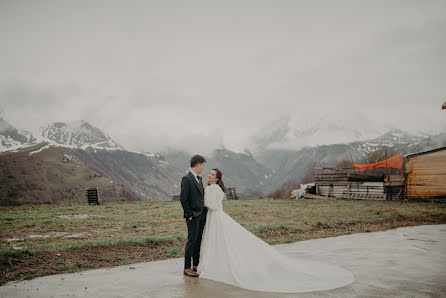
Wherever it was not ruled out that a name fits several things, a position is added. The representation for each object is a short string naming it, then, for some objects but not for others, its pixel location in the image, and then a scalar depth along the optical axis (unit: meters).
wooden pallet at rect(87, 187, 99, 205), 31.70
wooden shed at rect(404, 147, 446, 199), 32.78
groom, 7.61
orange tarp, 39.02
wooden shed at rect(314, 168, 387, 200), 39.12
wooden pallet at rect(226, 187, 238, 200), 50.36
